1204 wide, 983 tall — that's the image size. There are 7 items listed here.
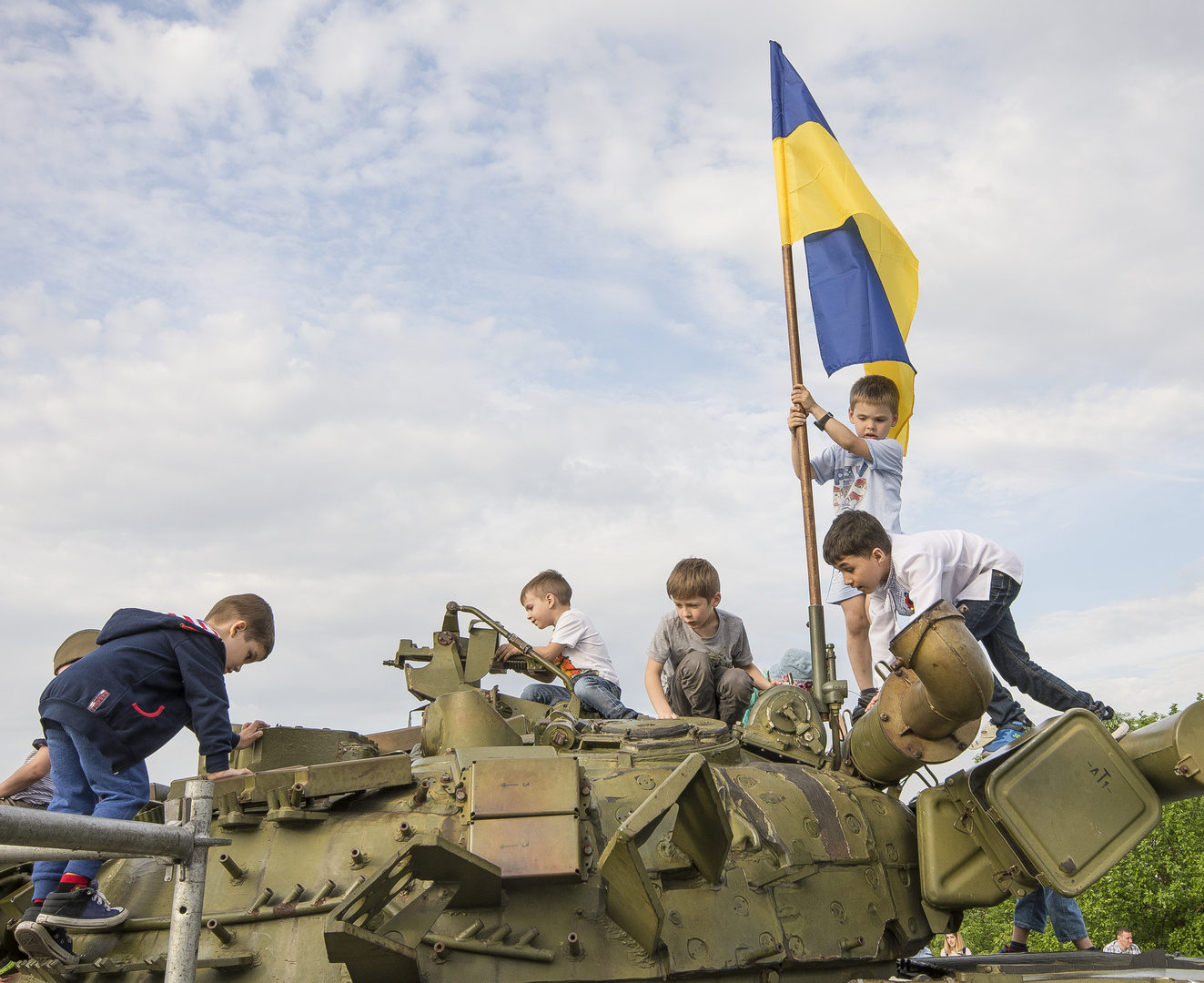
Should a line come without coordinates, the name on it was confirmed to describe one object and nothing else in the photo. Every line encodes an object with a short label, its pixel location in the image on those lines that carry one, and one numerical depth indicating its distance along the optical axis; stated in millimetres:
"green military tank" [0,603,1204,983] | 4781
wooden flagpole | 7781
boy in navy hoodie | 4953
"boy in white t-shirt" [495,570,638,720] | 9062
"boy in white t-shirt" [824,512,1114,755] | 7312
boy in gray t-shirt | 8719
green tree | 23906
